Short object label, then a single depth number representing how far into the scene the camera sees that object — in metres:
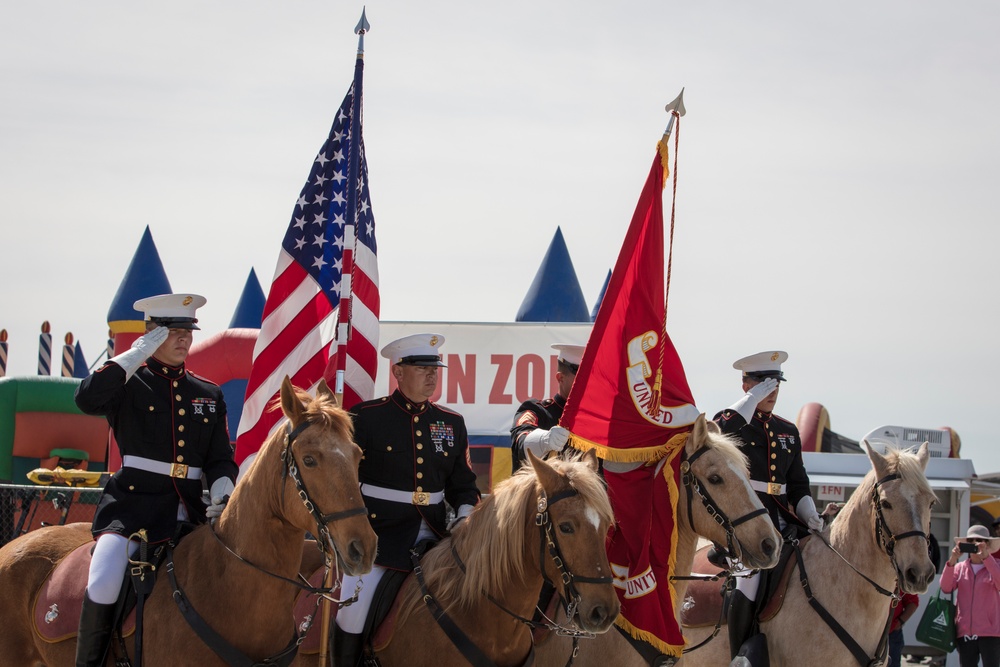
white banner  17.27
